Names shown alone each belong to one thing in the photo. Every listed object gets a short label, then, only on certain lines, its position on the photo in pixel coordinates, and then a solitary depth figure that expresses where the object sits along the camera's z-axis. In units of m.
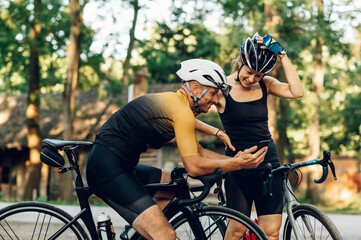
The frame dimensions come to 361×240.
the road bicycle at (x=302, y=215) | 3.62
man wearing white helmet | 3.22
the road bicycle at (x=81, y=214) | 3.46
